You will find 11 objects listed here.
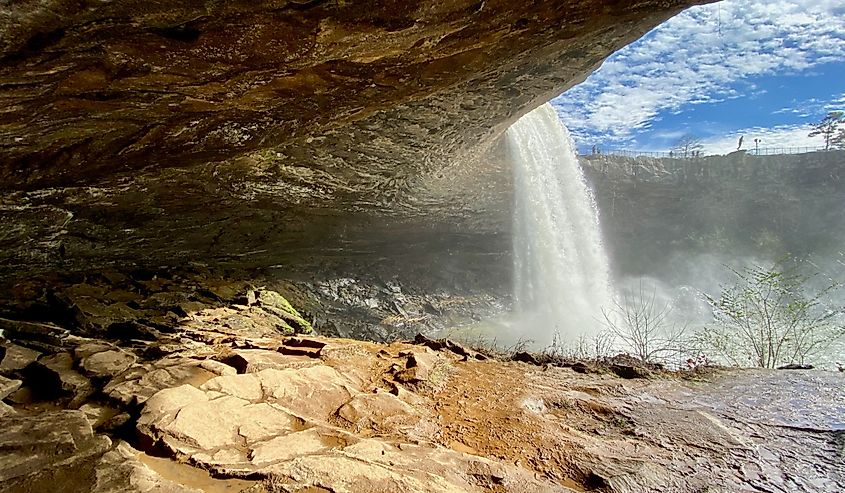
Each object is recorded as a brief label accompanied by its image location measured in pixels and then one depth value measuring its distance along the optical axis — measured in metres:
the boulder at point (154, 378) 2.76
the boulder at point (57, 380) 2.82
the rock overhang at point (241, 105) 2.31
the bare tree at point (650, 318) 12.61
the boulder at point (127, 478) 1.77
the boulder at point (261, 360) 3.54
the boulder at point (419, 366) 3.90
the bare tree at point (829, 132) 26.89
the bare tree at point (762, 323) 7.10
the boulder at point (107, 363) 3.12
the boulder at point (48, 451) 1.75
